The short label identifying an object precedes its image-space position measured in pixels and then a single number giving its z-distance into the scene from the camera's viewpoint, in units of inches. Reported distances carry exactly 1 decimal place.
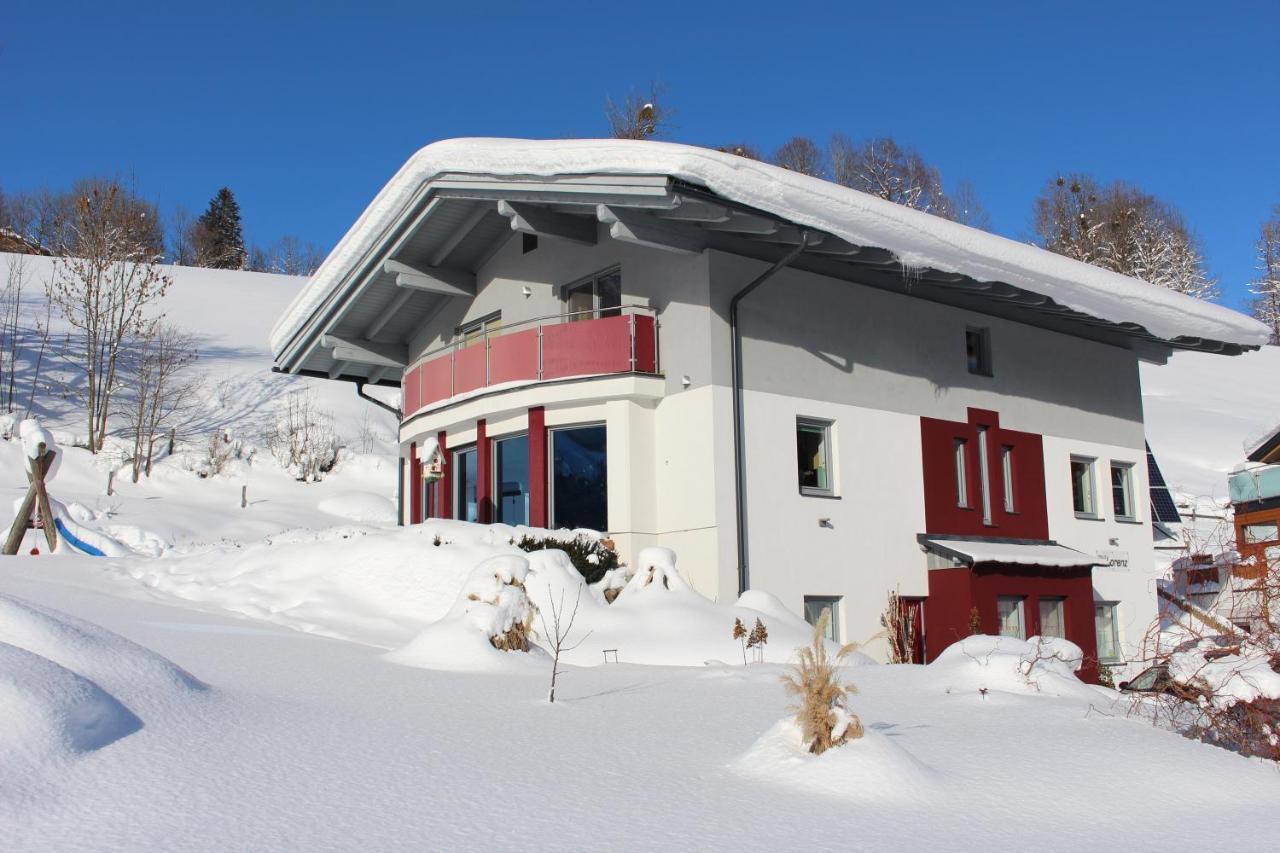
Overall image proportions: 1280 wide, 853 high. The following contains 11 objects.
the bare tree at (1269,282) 2541.8
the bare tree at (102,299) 1425.9
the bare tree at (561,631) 430.4
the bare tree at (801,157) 2440.9
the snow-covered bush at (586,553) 563.5
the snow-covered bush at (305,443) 1392.7
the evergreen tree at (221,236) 3043.8
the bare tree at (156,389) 1357.0
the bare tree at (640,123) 1614.2
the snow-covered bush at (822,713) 234.8
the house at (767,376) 597.0
